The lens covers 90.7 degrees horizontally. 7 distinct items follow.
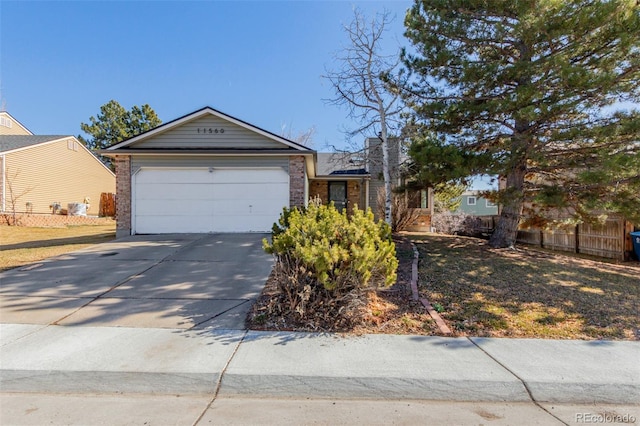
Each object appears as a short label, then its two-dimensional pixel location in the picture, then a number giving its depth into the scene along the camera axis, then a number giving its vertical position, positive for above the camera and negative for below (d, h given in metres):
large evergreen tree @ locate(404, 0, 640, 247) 6.32 +2.69
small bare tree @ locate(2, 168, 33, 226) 17.38 +1.39
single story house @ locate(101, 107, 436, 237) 10.73 +1.06
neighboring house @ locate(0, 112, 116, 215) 18.36 +2.91
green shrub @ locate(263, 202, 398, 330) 3.90 -0.70
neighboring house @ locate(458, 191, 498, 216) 31.53 +0.82
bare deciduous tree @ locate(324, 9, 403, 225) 9.77 +3.89
